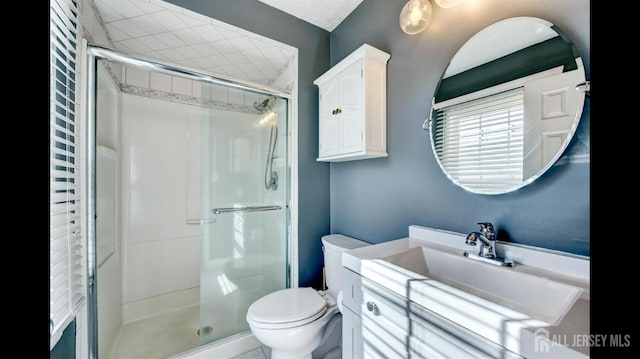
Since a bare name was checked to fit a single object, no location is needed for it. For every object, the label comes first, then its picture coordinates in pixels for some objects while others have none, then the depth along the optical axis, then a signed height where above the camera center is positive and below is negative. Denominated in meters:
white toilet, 1.30 -0.78
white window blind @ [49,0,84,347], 0.98 +0.01
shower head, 1.94 +0.61
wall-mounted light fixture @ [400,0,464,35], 1.17 +0.80
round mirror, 0.84 +0.30
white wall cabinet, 1.43 +0.47
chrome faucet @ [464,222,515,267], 0.94 -0.25
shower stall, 1.59 -0.21
